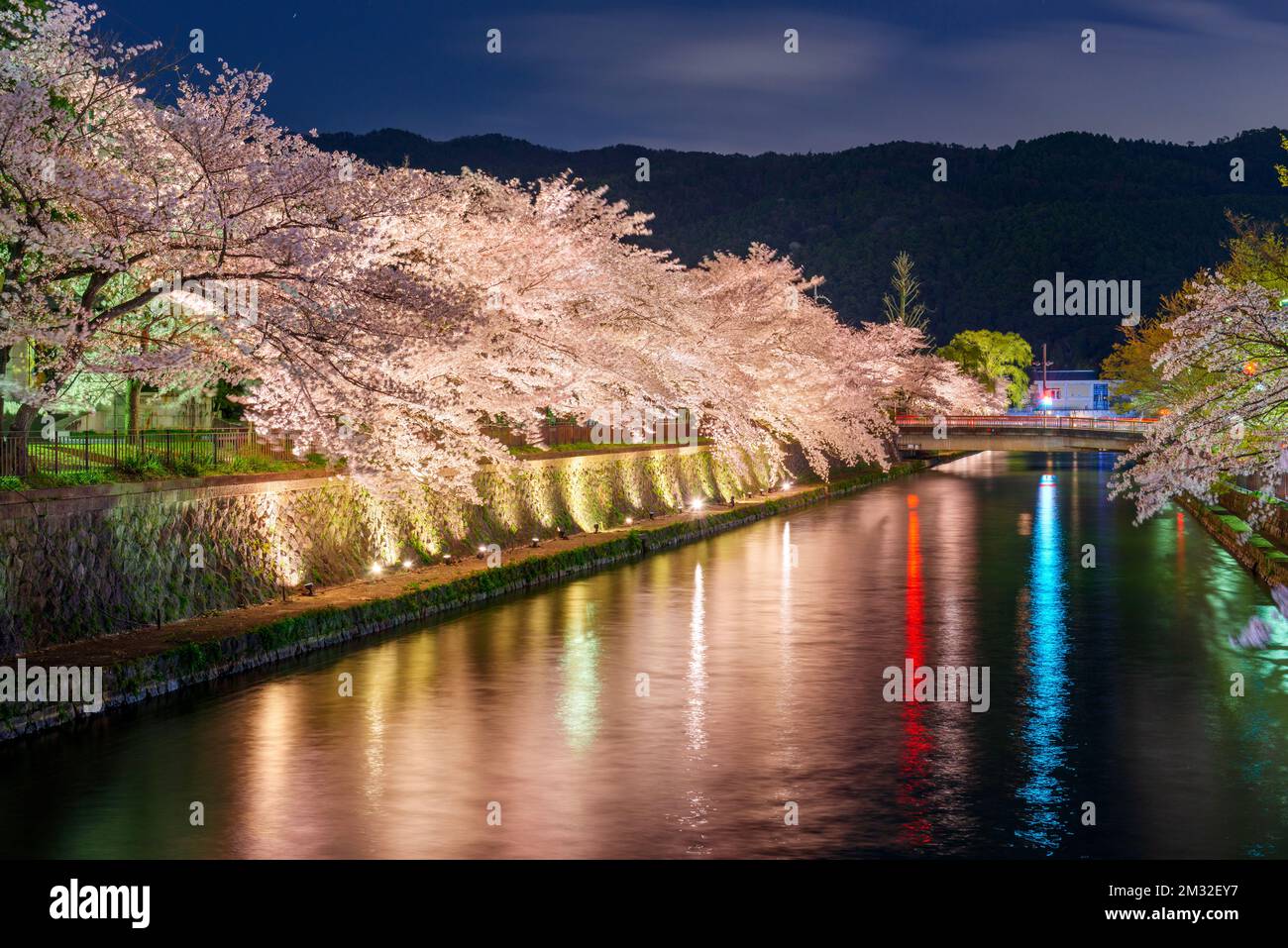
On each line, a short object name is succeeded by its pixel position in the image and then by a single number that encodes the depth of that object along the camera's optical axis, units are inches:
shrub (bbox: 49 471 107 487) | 759.7
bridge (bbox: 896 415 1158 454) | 3855.8
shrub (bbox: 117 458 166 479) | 828.6
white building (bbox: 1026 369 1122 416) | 7416.3
